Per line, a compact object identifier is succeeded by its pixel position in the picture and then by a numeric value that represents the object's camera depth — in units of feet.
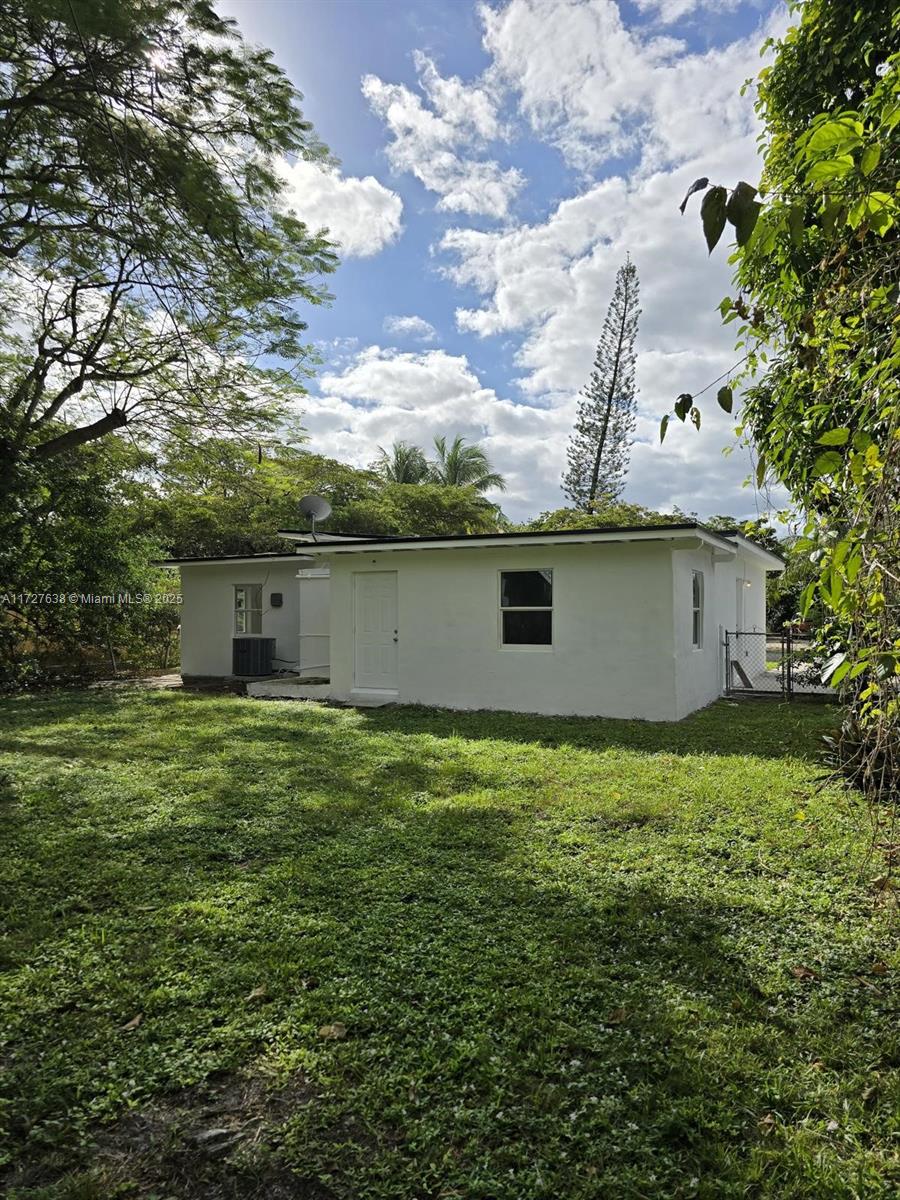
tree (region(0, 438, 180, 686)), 43.75
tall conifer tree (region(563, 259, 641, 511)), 91.86
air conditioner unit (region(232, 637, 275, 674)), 49.26
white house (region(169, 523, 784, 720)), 31.94
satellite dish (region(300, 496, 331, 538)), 44.83
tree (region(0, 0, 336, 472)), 18.65
